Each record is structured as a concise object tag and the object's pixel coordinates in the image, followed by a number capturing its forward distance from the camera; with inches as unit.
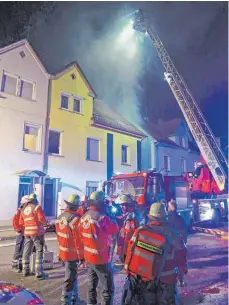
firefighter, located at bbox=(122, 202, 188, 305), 98.6
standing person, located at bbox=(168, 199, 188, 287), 211.0
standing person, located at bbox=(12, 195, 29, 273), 211.6
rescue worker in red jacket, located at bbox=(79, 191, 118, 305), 129.6
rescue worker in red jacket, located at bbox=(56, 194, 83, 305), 139.3
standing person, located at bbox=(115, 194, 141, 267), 186.7
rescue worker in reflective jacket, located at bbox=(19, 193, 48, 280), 190.7
